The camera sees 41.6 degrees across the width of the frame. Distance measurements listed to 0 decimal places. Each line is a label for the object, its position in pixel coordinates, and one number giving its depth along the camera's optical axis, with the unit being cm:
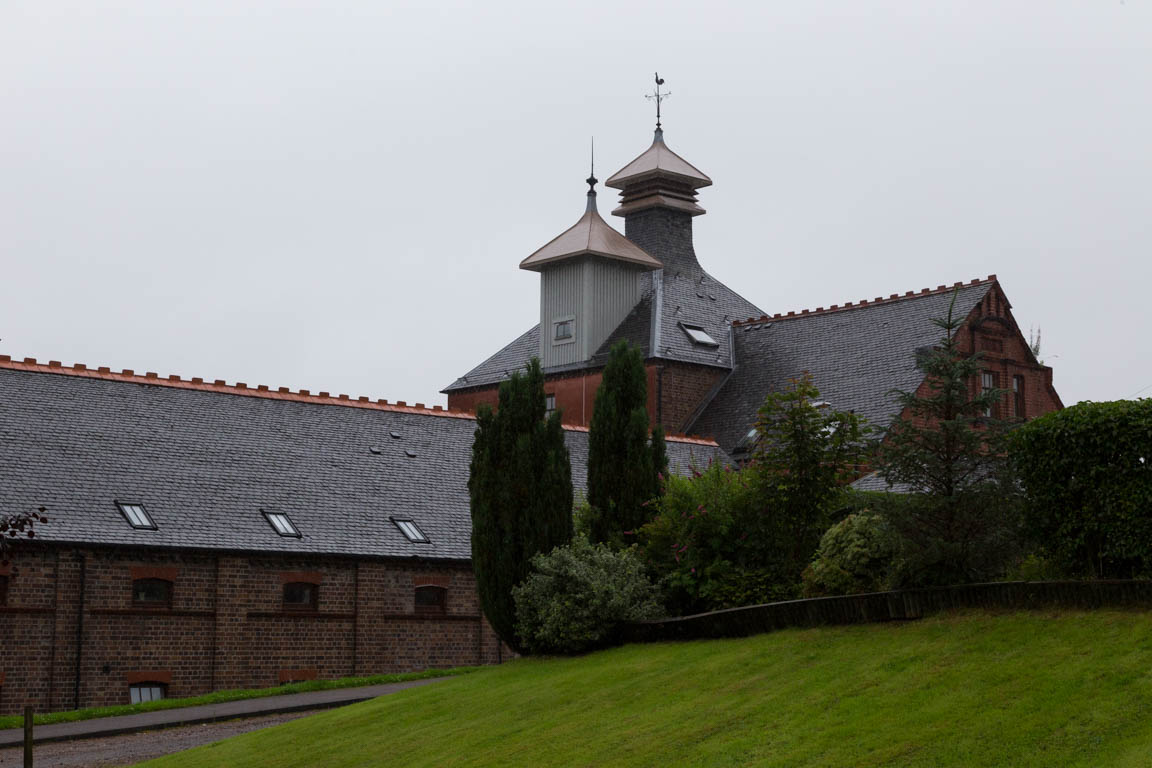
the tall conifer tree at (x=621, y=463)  2816
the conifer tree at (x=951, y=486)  1945
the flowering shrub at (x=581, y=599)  2567
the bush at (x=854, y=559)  2125
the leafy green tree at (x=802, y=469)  2441
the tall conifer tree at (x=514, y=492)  2745
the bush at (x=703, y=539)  2528
